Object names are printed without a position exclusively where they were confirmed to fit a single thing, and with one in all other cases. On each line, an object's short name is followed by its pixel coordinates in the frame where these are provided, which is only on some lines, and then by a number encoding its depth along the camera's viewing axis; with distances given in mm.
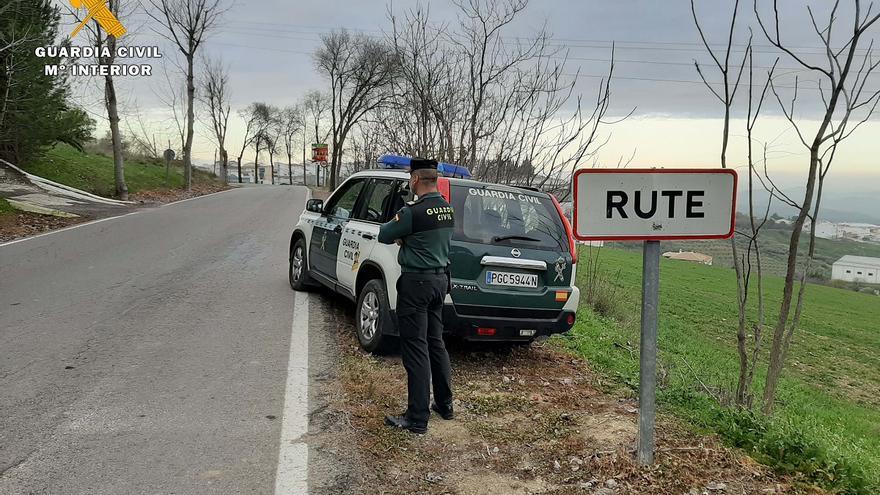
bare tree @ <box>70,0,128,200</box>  23516
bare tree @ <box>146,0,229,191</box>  33719
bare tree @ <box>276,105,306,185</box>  75562
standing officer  4285
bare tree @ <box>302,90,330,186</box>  64188
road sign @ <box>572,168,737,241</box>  3367
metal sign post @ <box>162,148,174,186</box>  38478
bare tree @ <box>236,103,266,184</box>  72688
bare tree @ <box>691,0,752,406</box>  4401
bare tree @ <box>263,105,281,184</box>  73625
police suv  5172
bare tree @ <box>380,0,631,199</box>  9680
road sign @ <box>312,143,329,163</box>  60375
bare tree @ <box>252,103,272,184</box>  72688
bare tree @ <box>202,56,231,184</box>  60581
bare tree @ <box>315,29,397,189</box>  42031
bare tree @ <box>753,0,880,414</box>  4039
